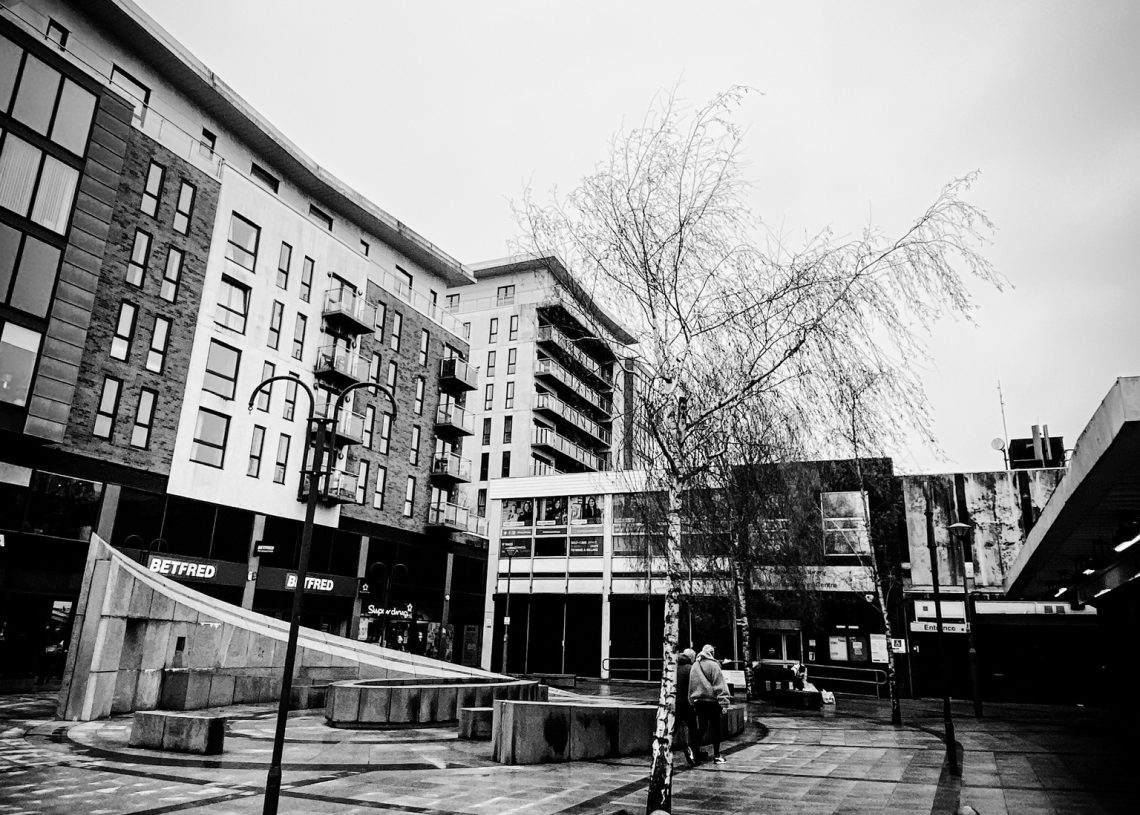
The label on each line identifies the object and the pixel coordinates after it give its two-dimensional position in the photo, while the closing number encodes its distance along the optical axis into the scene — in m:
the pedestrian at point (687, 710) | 11.98
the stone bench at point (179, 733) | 11.46
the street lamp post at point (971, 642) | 19.58
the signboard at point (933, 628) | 29.76
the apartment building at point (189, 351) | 22.95
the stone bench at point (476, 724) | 14.12
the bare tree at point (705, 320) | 8.88
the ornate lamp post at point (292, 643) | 7.05
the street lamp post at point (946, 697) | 11.00
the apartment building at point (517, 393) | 55.53
